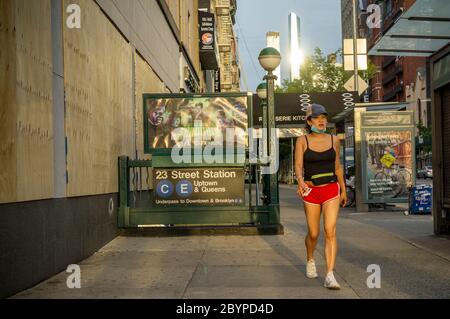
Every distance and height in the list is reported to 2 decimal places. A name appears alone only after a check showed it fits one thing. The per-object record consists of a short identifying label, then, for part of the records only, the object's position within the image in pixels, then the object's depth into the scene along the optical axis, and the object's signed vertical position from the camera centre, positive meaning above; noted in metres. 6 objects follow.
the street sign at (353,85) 25.39 +2.84
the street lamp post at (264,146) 12.62 +0.35
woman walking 6.99 -0.15
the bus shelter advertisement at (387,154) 18.38 +0.16
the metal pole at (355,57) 26.37 +4.11
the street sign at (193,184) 12.10 -0.38
